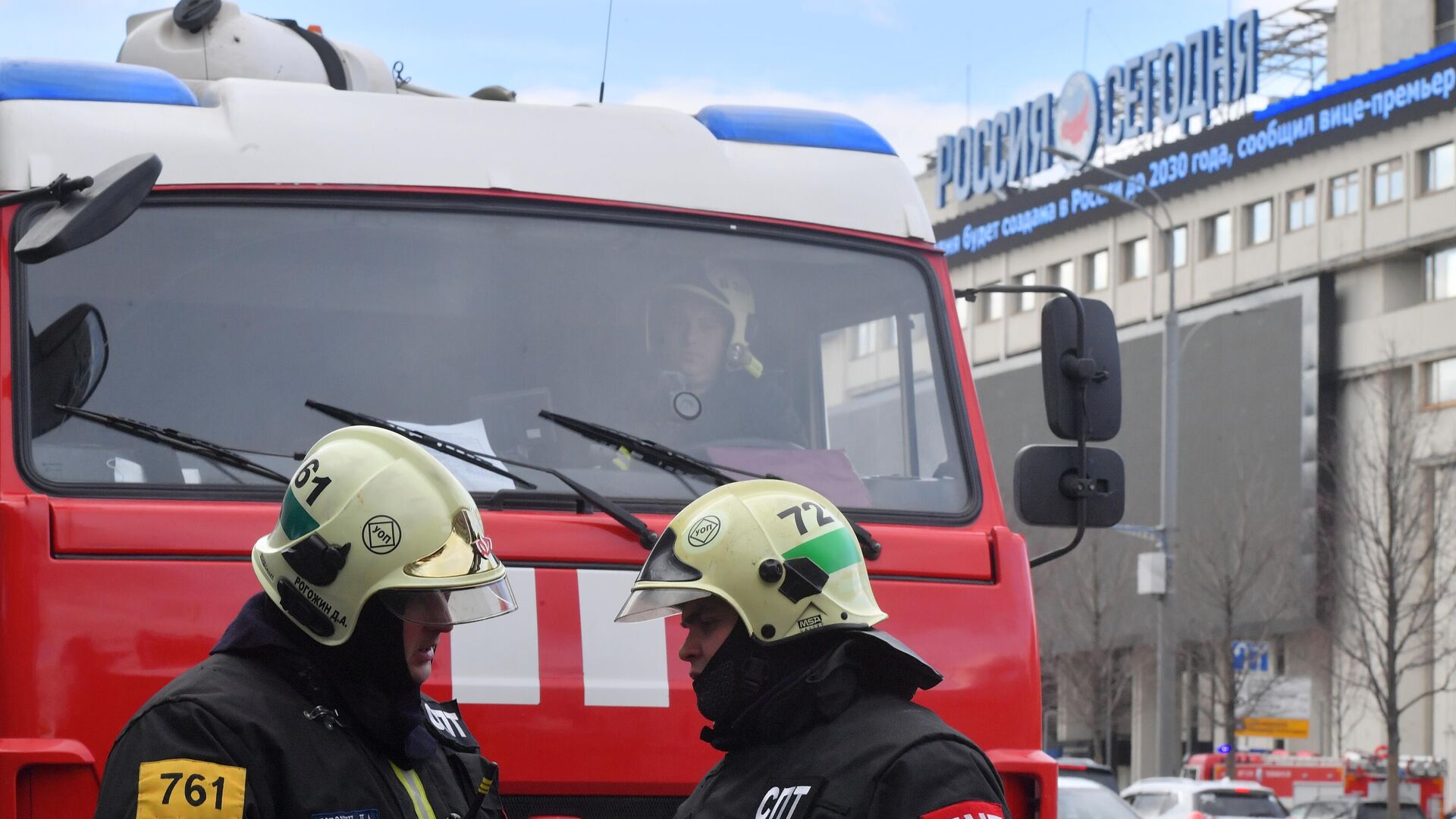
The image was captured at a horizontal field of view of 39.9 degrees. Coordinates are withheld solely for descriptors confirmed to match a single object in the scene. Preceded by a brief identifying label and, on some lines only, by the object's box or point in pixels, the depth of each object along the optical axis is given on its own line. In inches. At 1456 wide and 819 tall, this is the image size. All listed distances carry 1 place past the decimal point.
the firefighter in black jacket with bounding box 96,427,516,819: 115.4
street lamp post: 1230.3
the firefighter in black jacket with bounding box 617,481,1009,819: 120.0
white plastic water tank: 237.6
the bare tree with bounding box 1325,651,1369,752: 1761.8
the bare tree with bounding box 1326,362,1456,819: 1359.5
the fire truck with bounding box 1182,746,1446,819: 1392.7
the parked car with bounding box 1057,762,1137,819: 711.1
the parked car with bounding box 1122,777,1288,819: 1038.4
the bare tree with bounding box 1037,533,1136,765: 2000.5
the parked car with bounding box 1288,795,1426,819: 1233.4
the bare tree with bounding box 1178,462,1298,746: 1752.0
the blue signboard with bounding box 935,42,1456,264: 1857.8
